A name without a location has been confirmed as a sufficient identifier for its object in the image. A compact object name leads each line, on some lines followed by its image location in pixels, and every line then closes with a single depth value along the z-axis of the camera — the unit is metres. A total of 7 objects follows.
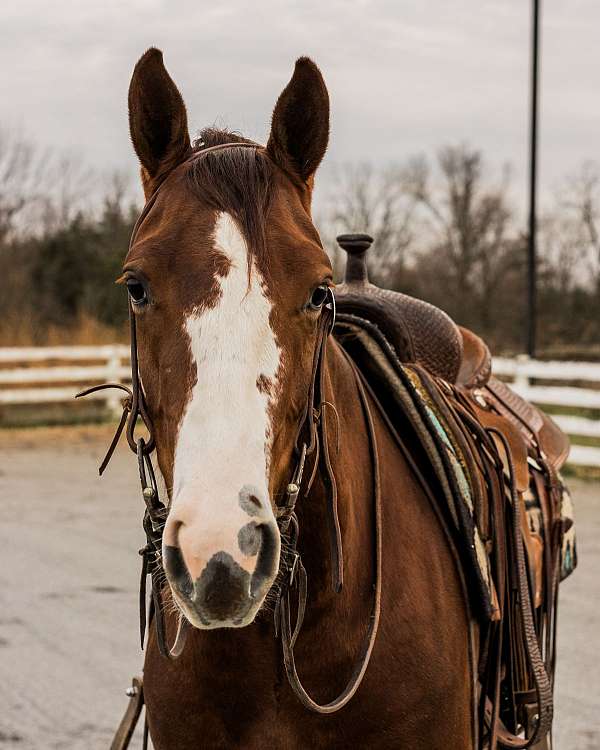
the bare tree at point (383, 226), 32.97
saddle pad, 2.60
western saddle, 2.78
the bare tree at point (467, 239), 33.22
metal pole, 16.36
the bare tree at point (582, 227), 34.34
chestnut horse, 1.71
